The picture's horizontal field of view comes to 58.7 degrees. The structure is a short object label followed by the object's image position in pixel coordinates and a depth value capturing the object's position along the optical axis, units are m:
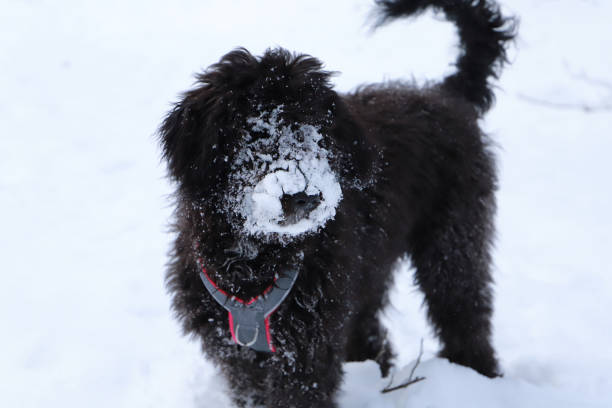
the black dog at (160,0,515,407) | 2.09
